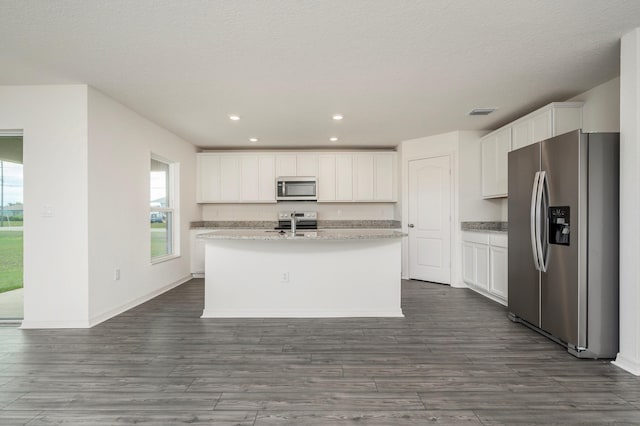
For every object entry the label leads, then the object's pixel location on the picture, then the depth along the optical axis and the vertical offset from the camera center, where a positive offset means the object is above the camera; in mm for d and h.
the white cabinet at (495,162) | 4208 +677
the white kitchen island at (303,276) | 3520 -742
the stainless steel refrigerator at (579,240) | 2375 -245
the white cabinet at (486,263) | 3822 -733
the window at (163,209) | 4610 +39
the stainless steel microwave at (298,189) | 5742 +404
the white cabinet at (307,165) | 5875 +869
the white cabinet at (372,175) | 5871 +672
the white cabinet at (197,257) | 5621 -830
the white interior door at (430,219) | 5031 -154
